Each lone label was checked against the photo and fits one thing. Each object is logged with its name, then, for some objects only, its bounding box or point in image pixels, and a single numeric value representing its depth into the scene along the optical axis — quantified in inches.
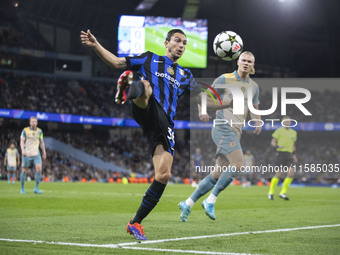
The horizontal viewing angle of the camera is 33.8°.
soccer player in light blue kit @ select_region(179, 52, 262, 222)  328.8
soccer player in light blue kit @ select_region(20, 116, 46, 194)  574.6
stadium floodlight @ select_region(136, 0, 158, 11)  1579.7
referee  598.2
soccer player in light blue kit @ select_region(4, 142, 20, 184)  931.3
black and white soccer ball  327.6
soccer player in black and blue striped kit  219.0
